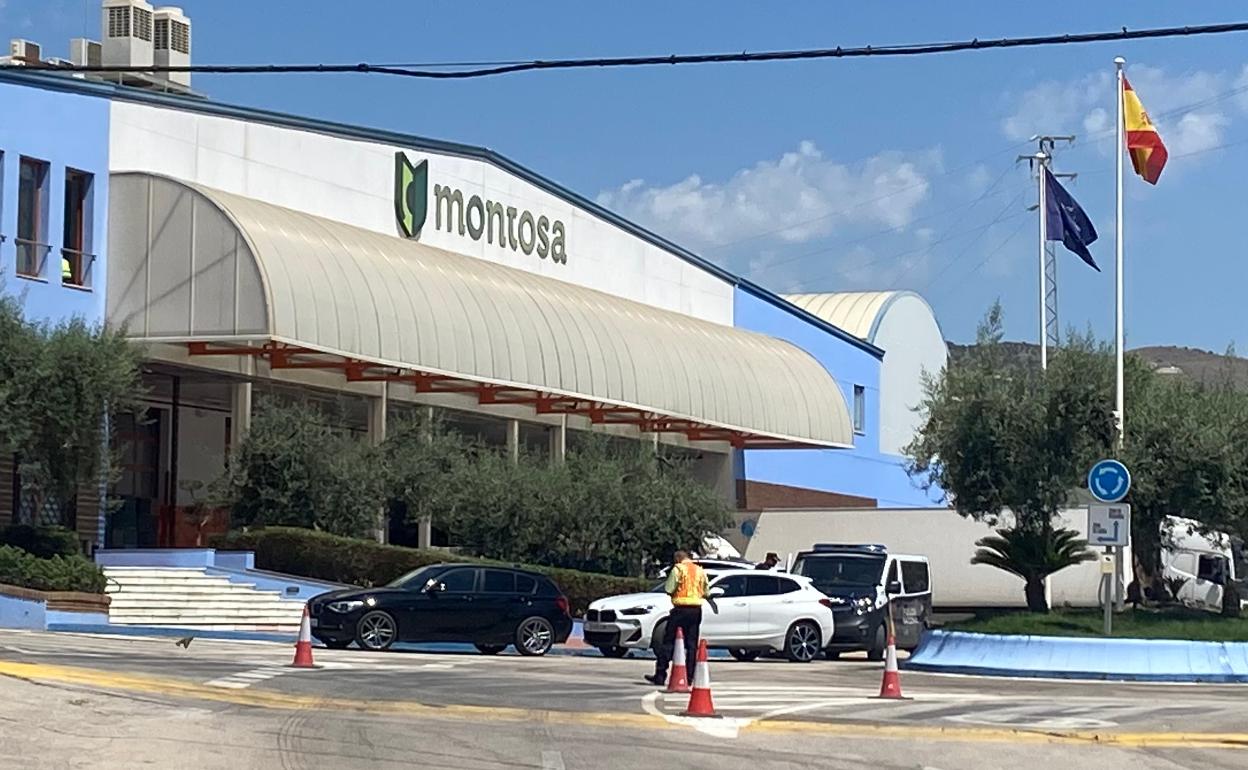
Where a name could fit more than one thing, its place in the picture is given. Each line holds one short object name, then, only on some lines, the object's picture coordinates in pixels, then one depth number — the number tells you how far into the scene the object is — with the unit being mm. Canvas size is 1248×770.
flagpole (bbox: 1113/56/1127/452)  34106
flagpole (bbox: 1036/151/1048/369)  43900
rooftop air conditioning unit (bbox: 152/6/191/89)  43781
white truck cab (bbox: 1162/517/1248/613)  43594
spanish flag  35144
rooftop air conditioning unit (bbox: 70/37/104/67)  44094
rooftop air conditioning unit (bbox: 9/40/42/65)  43091
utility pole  44750
